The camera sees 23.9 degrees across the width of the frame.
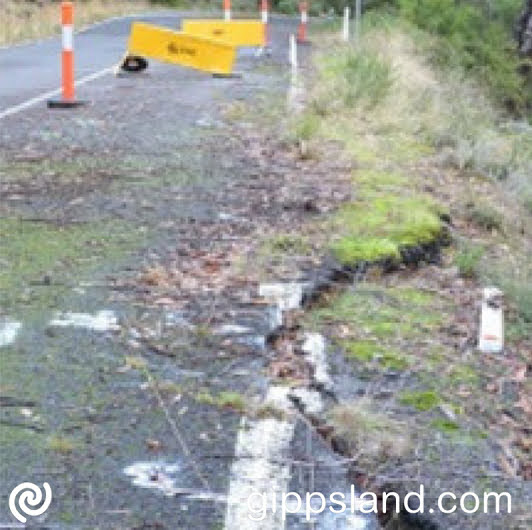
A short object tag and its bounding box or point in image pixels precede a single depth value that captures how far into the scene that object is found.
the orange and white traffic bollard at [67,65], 12.15
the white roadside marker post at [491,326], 5.46
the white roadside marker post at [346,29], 22.49
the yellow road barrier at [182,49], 14.73
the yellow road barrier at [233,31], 18.84
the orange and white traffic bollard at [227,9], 23.05
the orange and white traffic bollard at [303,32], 24.60
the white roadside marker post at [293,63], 16.31
